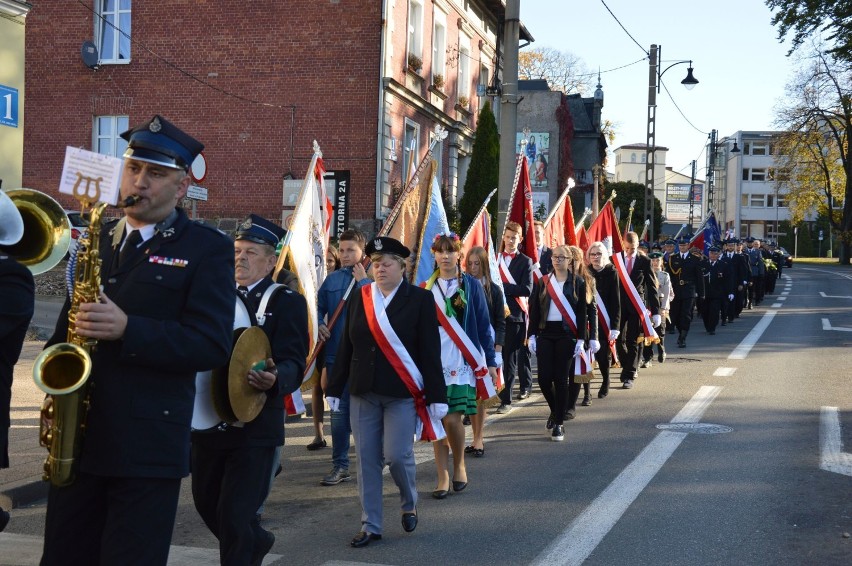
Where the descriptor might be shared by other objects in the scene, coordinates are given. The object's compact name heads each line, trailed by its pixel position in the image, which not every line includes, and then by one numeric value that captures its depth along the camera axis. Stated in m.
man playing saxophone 3.15
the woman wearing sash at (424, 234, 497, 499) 7.41
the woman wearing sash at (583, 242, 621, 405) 12.30
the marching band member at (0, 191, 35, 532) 3.87
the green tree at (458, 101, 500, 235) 29.89
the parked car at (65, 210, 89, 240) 24.76
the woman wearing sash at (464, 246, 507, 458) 8.99
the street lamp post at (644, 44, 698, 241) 31.31
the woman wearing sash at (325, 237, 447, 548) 6.21
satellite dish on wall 26.39
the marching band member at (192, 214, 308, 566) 4.49
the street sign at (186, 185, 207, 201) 12.41
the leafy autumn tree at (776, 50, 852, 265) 60.69
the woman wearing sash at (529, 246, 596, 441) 9.68
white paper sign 3.06
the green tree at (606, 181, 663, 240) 63.00
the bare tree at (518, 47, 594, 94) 62.47
